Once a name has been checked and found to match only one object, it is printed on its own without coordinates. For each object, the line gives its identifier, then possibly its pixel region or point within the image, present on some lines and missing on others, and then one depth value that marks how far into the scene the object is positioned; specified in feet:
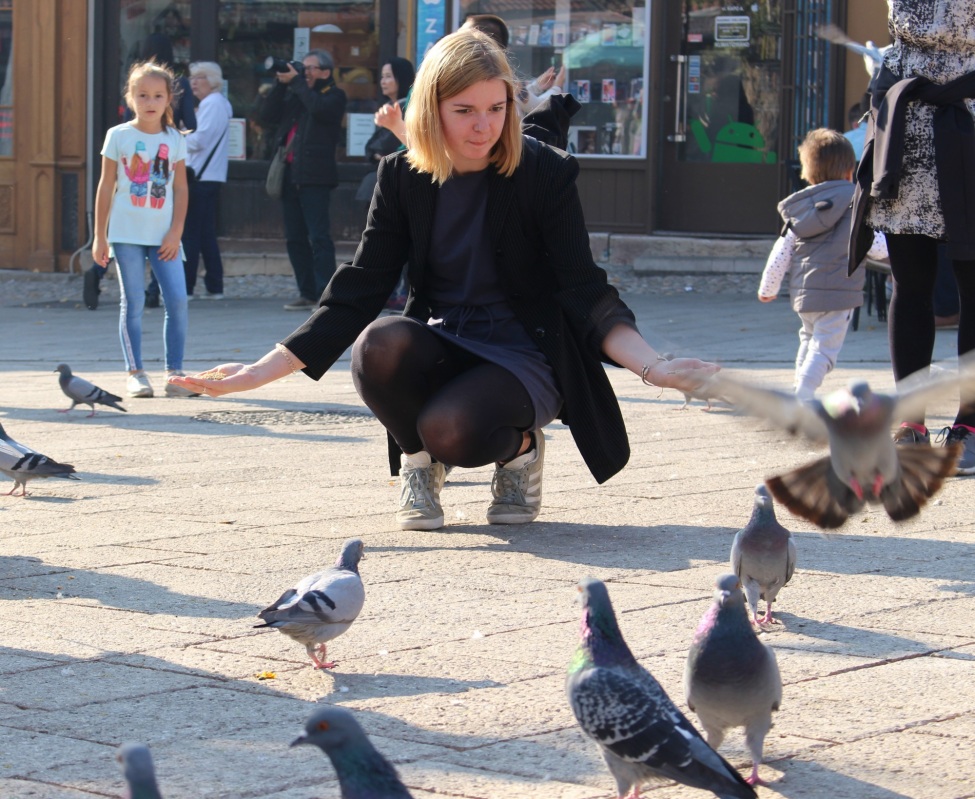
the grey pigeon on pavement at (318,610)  11.79
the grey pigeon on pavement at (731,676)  9.64
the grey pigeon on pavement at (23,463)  18.67
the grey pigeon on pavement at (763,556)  12.87
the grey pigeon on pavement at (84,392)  25.88
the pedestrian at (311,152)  41.14
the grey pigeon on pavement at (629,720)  8.62
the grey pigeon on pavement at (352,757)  7.75
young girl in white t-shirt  28.60
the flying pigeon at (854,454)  11.85
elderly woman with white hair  42.57
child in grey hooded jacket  25.22
